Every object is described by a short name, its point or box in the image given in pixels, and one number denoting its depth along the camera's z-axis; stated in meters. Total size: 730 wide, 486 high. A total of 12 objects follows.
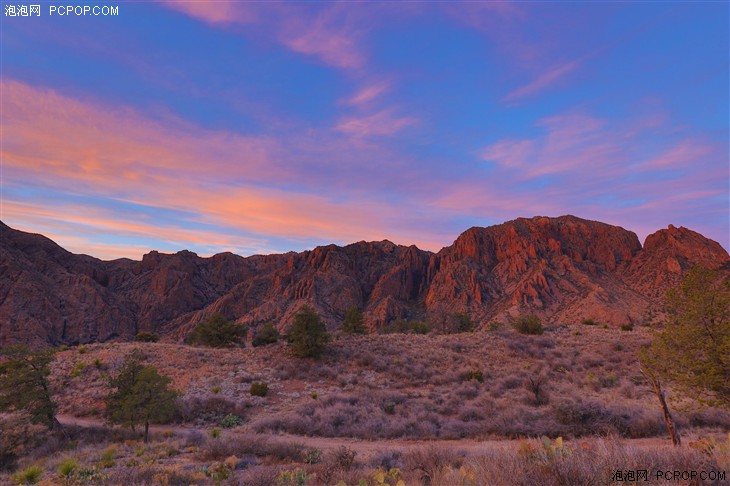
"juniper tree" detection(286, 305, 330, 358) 32.78
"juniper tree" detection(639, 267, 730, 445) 10.50
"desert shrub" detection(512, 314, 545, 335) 41.56
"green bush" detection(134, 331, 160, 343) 60.29
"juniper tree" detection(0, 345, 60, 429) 18.33
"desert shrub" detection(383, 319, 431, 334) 54.95
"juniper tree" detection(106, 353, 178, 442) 18.48
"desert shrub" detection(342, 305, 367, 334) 55.41
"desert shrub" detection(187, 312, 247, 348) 46.93
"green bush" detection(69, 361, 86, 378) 29.69
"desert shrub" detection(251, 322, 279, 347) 42.47
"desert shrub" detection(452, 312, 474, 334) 62.91
